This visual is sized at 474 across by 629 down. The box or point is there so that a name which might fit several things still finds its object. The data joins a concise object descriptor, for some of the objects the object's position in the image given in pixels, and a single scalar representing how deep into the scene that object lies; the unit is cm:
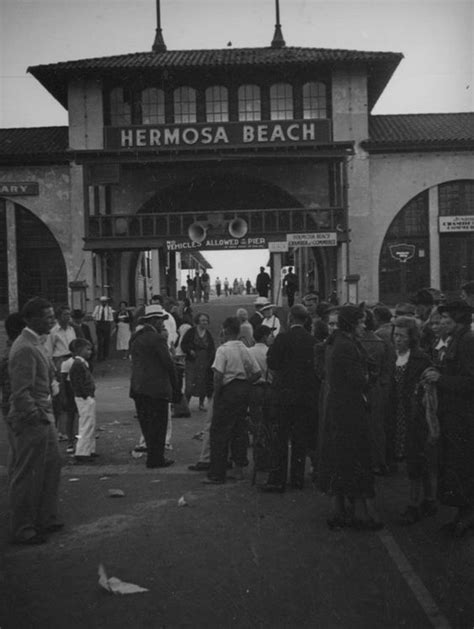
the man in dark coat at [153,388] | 851
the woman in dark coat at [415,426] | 622
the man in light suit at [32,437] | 592
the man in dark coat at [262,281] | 2510
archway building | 2420
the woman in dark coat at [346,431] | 599
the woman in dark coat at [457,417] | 575
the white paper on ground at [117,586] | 478
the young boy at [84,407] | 894
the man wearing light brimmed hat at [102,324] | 2045
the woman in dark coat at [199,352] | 1204
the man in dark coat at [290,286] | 2332
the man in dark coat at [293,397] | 738
